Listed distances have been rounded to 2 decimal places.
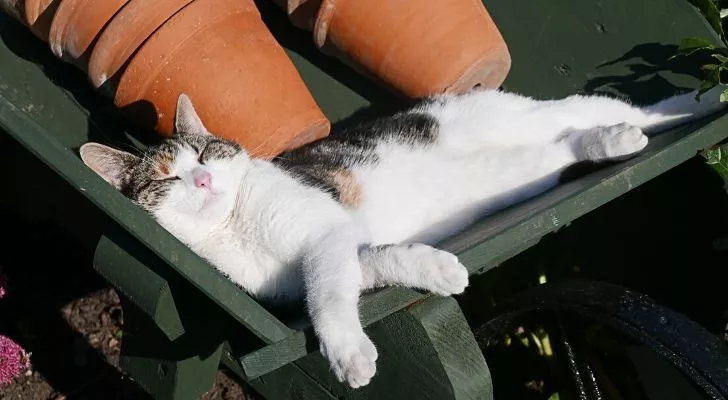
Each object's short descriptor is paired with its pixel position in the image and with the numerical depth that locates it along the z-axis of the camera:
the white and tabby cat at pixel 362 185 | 1.46
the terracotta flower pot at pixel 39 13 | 1.90
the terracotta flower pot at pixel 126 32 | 1.81
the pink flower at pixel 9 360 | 2.37
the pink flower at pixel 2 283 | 2.48
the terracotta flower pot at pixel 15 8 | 1.96
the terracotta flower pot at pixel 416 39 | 2.02
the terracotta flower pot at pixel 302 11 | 2.12
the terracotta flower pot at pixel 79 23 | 1.83
